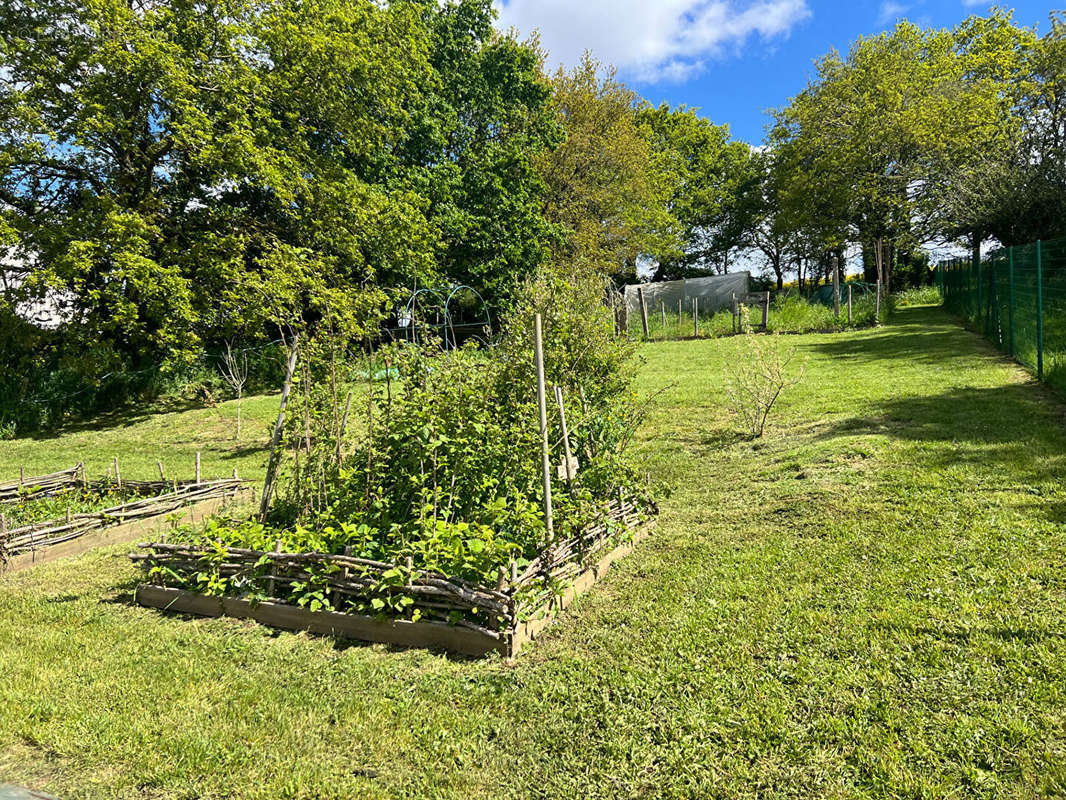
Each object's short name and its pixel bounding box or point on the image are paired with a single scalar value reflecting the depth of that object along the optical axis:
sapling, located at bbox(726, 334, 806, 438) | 6.83
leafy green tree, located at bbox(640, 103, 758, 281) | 35.34
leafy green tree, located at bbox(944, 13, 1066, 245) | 12.65
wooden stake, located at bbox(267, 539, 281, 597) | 3.66
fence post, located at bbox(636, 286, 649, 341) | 18.31
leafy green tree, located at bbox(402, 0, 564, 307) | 19.86
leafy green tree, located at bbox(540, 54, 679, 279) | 23.19
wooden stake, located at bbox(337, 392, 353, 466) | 4.30
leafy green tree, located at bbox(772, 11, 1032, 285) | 21.97
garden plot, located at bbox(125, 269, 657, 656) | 3.31
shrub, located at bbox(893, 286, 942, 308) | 22.94
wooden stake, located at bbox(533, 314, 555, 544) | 3.67
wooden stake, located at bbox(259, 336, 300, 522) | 4.15
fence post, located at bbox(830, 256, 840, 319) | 17.22
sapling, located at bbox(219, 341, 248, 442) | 11.26
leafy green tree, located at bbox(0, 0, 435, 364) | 13.07
